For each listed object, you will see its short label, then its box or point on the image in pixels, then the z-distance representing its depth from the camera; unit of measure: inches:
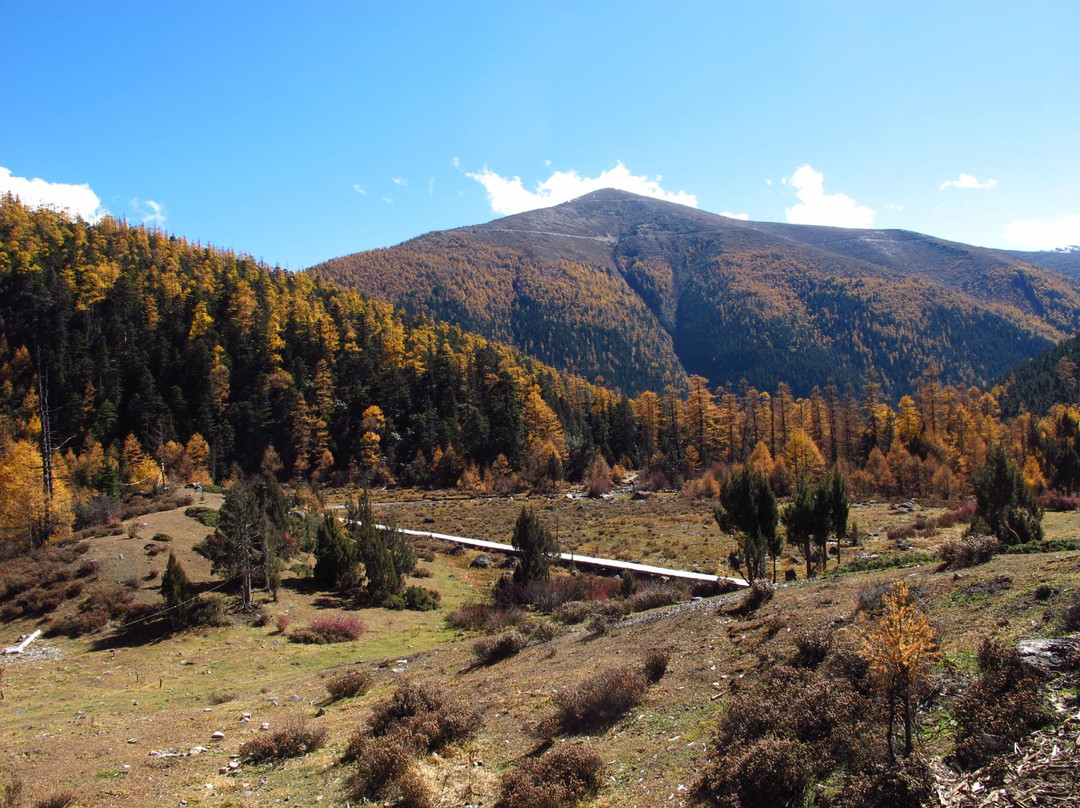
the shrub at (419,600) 1163.3
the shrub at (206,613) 933.8
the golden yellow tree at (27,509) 1366.9
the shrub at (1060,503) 1483.8
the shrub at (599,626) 675.4
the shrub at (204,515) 1466.9
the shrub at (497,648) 666.2
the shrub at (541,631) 726.5
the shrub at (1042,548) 581.3
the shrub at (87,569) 1077.1
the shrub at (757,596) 581.9
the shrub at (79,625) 922.1
